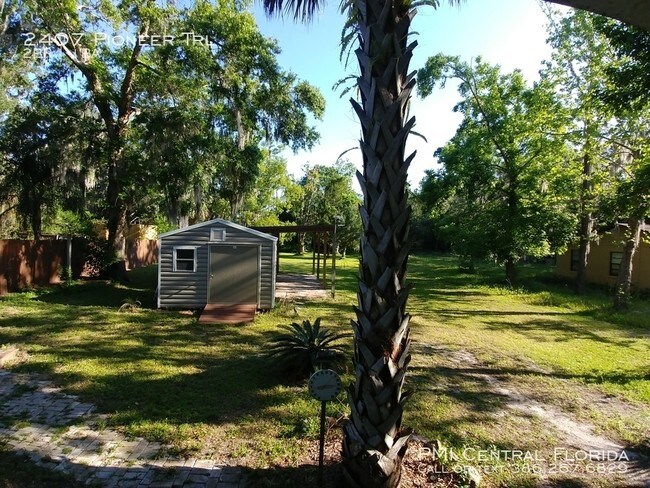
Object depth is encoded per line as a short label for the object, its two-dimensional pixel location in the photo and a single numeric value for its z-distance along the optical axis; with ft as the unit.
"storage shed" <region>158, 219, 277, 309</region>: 36.17
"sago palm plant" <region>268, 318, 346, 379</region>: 19.08
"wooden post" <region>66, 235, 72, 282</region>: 45.60
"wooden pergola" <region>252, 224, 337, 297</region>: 43.29
